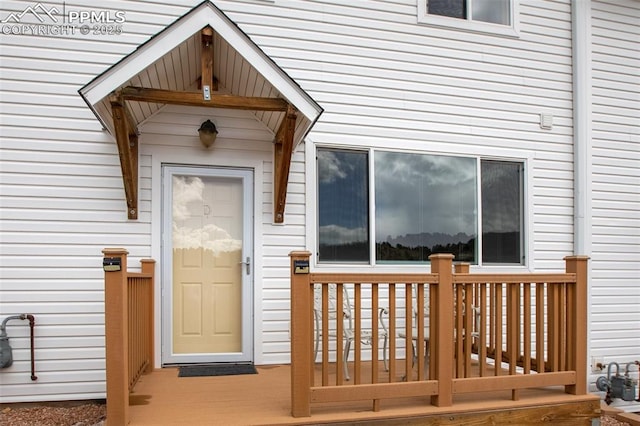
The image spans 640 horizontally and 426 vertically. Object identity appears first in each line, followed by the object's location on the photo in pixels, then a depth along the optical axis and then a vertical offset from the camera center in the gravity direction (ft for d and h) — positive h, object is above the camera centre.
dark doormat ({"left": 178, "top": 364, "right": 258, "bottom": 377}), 14.15 -4.86
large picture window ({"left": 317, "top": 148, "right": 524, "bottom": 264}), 16.60 +0.08
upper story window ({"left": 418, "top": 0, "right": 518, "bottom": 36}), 17.72 +7.43
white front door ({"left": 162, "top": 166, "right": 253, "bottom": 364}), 15.25 -1.74
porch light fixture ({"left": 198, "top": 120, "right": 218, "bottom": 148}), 15.01 +2.43
